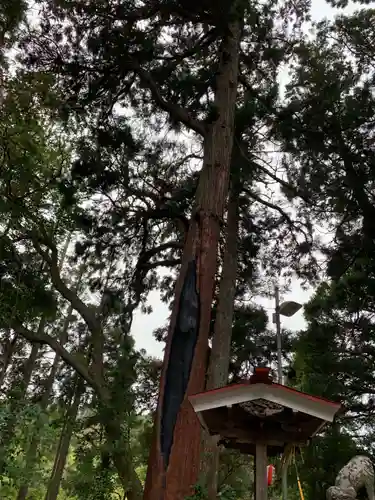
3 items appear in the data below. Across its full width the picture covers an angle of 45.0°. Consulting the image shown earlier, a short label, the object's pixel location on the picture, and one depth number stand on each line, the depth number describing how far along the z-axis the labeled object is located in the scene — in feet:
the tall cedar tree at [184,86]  11.60
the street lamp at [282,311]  17.30
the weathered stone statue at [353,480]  12.15
